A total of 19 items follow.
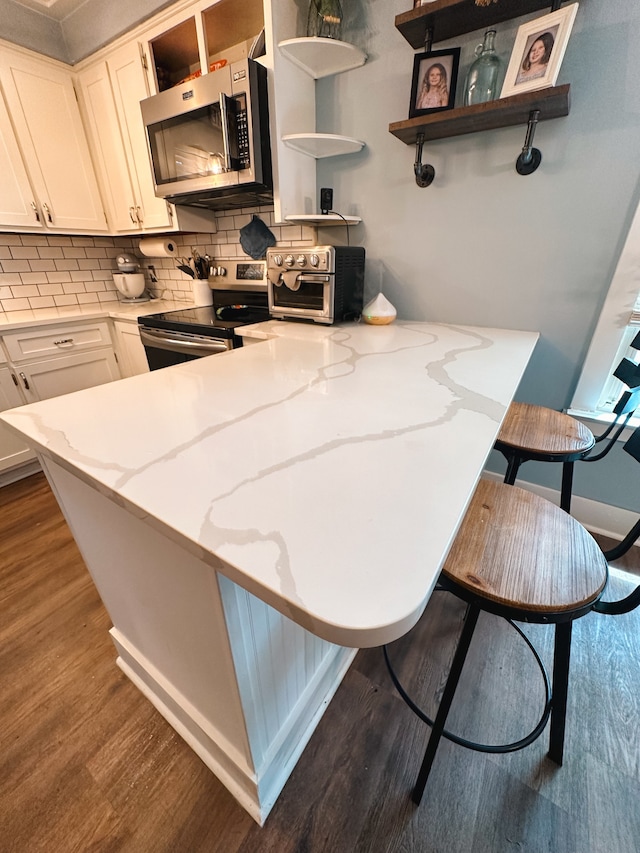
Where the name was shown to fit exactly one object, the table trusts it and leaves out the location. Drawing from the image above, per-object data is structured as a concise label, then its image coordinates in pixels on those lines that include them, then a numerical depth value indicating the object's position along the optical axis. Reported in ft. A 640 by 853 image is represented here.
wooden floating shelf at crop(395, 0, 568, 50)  3.95
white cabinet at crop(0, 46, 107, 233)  6.50
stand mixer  8.72
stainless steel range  5.97
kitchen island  1.29
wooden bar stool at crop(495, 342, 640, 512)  3.53
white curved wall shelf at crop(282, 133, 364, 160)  5.26
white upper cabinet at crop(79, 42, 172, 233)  6.46
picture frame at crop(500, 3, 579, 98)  3.69
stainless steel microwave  5.07
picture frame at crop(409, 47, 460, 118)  4.41
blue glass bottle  4.21
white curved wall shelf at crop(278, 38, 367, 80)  4.88
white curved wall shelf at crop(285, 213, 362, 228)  5.57
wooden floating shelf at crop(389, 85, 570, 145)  3.85
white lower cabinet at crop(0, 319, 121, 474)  6.66
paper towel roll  8.07
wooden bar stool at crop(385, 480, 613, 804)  2.13
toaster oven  5.29
